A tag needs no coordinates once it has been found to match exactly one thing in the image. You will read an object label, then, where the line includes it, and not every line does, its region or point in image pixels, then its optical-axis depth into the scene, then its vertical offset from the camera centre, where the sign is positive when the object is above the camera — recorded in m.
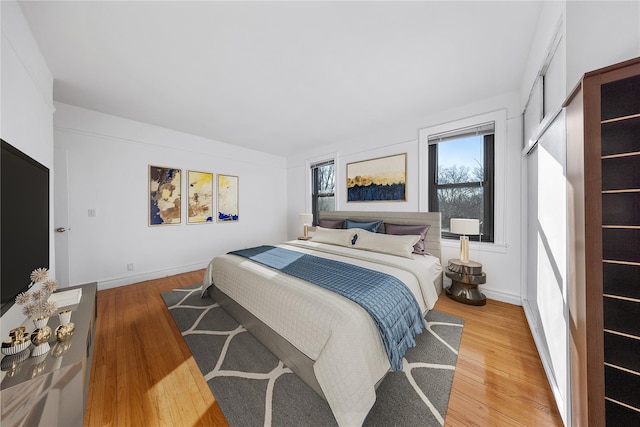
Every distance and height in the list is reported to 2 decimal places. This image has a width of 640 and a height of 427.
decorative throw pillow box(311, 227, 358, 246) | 3.25 -0.38
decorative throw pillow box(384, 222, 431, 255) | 2.86 -0.27
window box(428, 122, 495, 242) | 2.82 +0.50
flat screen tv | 1.10 -0.04
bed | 1.22 -0.76
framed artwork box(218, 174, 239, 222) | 4.38 +0.31
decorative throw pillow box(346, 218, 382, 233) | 3.39 -0.22
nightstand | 2.55 -0.82
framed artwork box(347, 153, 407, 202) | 3.48 +0.57
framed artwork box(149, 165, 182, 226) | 3.56 +0.31
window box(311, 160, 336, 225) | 4.65 +0.55
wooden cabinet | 0.86 -0.15
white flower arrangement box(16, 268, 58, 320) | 1.22 -0.50
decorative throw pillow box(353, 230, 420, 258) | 2.65 -0.41
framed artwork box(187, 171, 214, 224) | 3.97 +0.30
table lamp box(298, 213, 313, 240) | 4.55 -0.14
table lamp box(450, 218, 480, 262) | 2.57 -0.22
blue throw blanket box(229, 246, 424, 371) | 1.43 -0.61
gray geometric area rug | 1.27 -1.19
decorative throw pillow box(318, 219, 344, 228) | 3.99 -0.20
